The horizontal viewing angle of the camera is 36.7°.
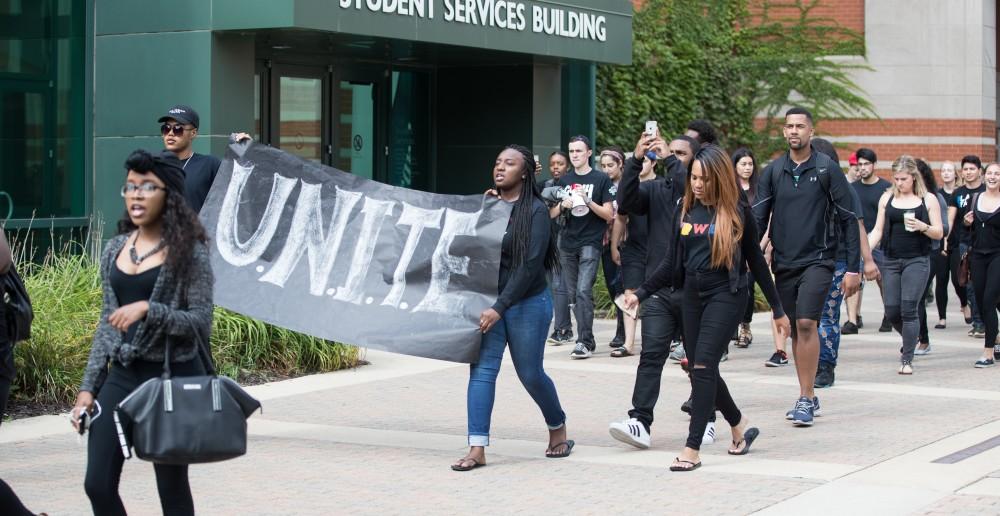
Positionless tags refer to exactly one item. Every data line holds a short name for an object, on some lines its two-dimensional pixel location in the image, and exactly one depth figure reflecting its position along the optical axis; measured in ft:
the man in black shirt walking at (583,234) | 46.06
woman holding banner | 27.30
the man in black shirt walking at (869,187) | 51.65
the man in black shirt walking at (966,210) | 53.21
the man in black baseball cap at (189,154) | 29.40
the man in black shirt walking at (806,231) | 32.99
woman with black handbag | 18.35
